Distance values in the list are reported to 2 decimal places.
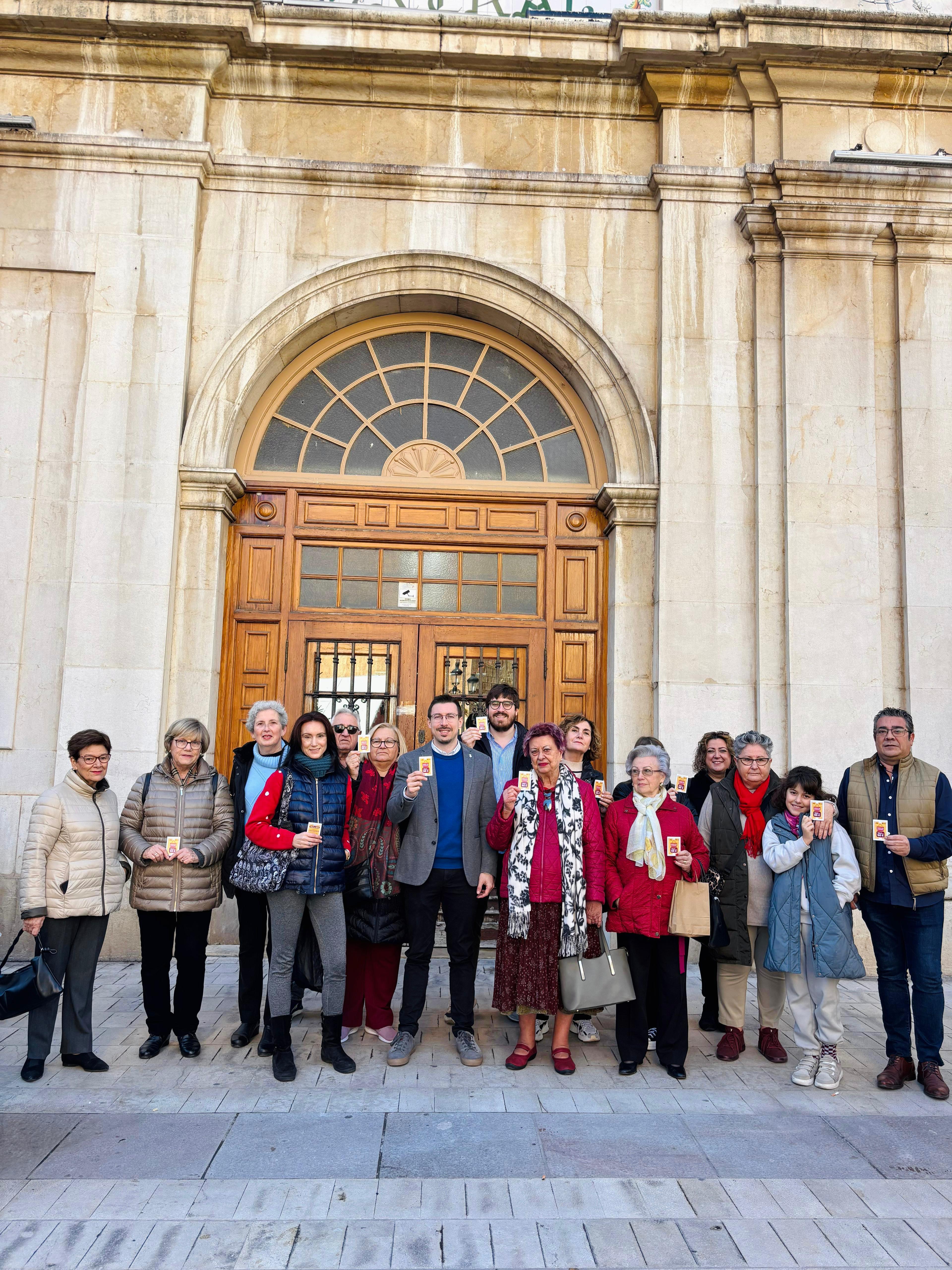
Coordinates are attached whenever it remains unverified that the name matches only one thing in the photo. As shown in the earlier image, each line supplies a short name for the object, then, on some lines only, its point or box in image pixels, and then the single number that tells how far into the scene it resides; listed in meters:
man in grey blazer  5.58
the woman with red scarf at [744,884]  5.66
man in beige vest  5.26
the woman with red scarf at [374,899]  5.63
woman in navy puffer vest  5.21
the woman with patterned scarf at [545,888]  5.28
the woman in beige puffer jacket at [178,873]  5.42
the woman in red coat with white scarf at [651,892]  5.33
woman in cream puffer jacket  5.12
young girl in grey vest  5.19
